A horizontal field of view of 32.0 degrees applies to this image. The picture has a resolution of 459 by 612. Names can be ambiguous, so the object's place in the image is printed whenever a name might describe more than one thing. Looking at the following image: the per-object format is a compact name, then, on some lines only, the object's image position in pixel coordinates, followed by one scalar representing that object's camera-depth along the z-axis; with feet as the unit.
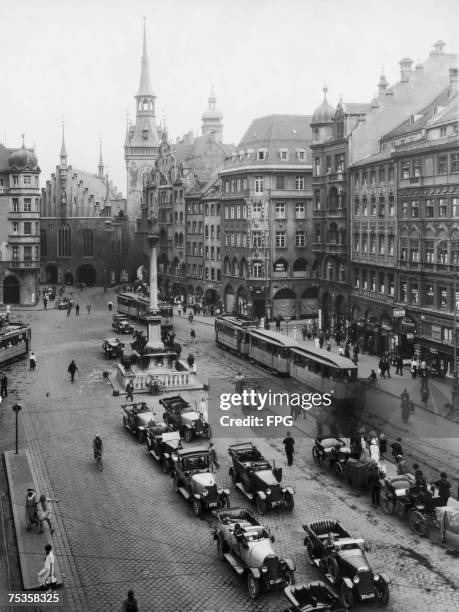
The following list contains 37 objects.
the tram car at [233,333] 210.79
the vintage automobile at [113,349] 209.68
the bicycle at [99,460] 116.26
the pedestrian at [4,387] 164.63
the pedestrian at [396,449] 111.75
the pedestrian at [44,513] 90.22
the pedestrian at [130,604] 67.82
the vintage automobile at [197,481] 97.19
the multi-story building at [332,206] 239.71
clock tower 482.53
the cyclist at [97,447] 115.65
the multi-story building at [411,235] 181.06
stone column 186.29
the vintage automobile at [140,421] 126.41
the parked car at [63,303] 328.08
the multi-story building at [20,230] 342.03
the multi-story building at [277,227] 289.12
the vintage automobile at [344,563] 73.26
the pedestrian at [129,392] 159.02
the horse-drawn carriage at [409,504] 90.48
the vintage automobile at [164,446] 114.83
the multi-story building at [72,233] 428.56
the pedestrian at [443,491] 92.58
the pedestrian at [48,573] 76.48
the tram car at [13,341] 204.18
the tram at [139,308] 257.75
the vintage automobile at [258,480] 97.71
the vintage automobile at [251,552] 76.28
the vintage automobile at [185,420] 130.21
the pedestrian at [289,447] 115.96
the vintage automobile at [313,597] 68.06
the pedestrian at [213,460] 109.17
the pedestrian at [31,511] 91.40
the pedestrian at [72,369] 180.65
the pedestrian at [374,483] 100.73
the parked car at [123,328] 260.01
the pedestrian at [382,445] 120.26
